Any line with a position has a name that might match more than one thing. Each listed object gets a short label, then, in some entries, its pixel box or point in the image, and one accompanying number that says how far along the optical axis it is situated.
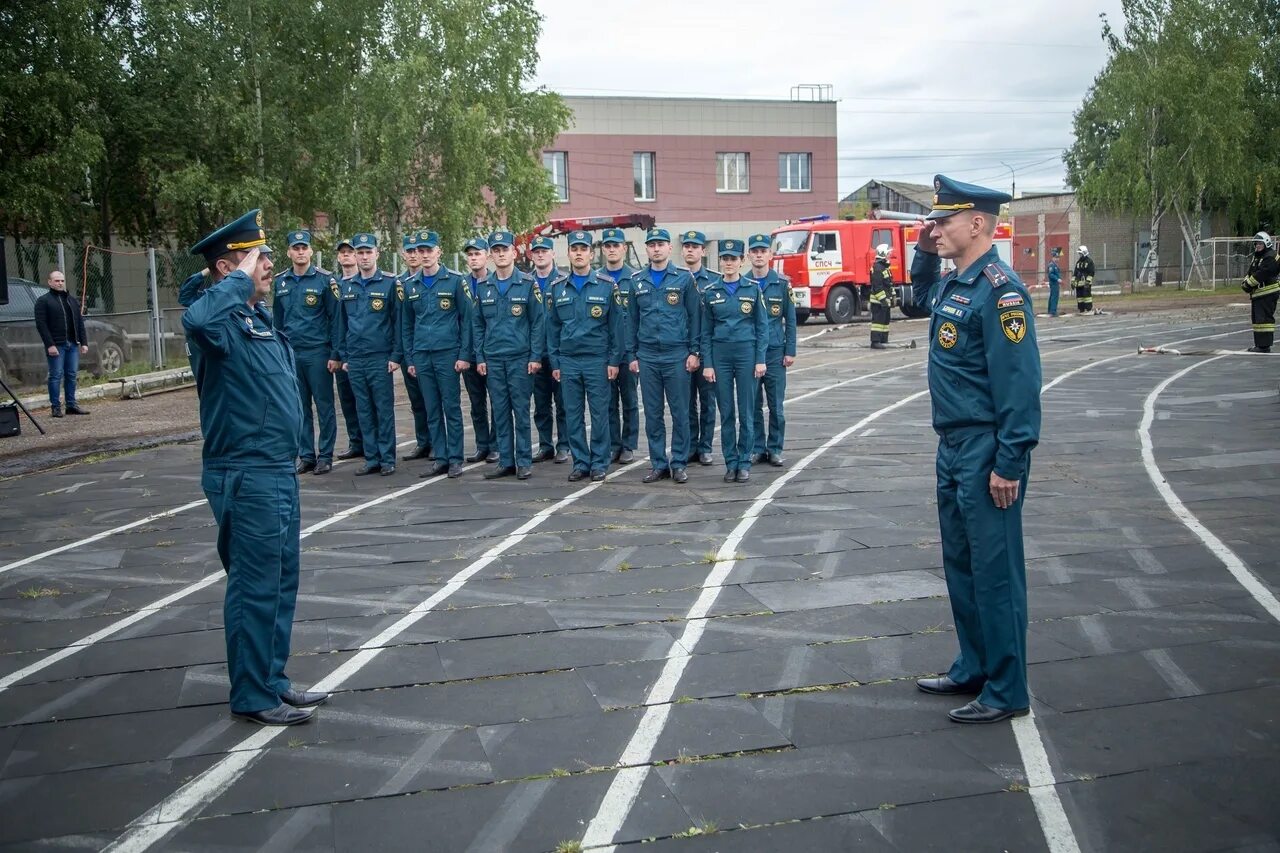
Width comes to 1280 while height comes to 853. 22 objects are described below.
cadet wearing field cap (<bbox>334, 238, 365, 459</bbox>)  11.88
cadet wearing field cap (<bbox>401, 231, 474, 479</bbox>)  11.37
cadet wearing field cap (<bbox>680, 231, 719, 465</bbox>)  10.93
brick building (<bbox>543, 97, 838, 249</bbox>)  46.09
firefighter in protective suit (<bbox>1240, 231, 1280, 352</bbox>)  19.53
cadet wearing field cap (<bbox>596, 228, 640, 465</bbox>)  11.37
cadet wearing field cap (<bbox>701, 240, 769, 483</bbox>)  10.79
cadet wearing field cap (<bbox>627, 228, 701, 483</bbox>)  10.73
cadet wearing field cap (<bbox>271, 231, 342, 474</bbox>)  11.50
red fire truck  31.77
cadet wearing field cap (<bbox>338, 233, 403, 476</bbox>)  11.44
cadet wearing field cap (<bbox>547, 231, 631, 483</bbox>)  10.77
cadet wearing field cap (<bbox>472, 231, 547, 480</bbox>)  11.06
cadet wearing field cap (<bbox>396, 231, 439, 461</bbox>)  11.60
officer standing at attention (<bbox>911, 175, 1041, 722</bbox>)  4.86
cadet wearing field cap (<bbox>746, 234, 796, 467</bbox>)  11.41
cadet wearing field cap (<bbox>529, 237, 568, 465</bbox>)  11.90
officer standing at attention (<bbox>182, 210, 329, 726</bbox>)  5.17
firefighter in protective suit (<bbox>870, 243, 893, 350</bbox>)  24.22
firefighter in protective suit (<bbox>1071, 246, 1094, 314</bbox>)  32.34
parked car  18.78
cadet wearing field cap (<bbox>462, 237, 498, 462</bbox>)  11.14
